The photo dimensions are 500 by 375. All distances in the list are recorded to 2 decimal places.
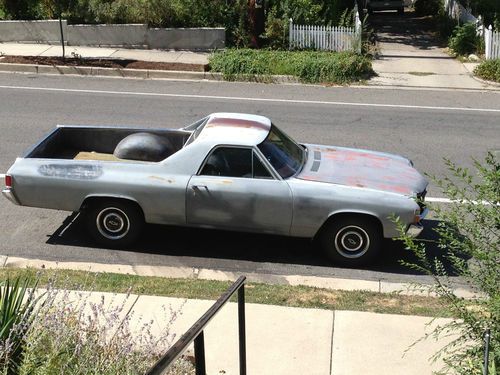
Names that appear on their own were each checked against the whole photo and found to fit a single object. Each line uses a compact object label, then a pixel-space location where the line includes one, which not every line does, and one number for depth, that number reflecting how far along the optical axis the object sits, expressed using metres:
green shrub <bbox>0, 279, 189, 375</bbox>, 4.29
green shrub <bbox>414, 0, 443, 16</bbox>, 28.90
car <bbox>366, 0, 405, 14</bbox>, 30.89
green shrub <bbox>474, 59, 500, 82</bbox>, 18.23
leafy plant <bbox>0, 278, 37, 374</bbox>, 4.48
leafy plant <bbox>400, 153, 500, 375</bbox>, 4.53
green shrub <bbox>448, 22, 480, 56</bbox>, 20.91
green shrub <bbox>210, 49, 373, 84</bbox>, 17.95
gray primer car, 7.86
